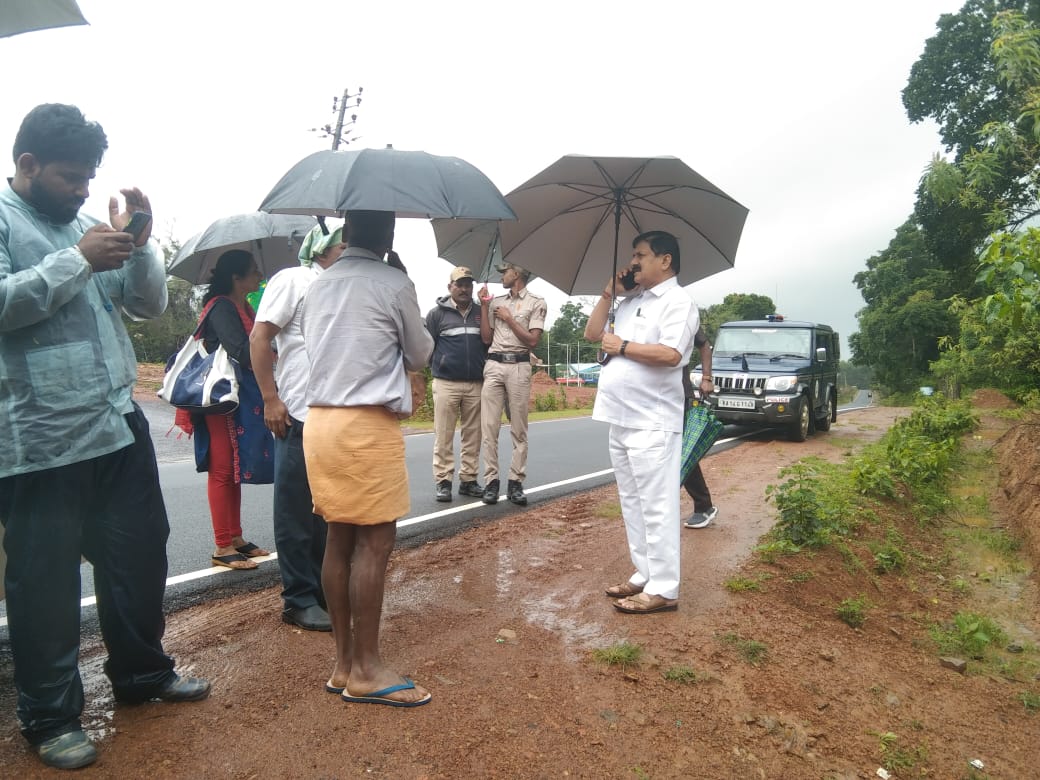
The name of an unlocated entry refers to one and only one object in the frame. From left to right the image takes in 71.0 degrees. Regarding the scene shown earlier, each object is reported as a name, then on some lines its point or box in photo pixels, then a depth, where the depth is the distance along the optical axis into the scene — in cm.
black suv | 1121
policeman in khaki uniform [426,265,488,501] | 663
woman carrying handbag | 434
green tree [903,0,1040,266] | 2569
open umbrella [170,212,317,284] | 425
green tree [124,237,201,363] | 3044
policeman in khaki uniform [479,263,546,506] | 652
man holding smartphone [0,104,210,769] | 241
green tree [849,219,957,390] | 3975
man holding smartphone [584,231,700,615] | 379
